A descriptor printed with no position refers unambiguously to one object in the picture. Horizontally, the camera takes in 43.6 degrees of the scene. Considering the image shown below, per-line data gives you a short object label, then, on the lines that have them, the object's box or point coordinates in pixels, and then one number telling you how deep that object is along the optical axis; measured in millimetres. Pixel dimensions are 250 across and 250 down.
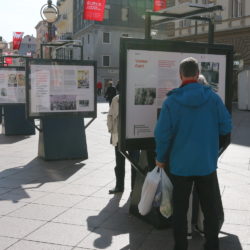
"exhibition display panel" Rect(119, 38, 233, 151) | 3178
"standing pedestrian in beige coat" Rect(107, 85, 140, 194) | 4207
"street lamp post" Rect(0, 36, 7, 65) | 16907
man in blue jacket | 2541
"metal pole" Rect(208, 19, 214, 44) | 3739
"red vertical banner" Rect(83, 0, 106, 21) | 19508
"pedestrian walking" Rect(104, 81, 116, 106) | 14285
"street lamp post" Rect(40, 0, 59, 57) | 9796
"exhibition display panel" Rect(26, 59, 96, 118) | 5987
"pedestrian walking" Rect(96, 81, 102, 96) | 31862
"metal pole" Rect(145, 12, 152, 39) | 3458
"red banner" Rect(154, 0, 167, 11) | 17488
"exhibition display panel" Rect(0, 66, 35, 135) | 8804
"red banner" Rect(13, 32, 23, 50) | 27853
